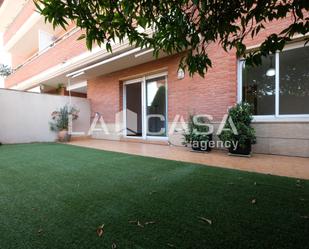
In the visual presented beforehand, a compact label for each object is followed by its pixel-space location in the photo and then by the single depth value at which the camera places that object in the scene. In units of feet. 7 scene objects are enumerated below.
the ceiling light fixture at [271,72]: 16.28
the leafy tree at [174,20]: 4.30
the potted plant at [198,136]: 17.08
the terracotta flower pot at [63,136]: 27.71
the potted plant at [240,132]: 14.62
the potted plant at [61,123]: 27.82
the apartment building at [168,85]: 15.75
